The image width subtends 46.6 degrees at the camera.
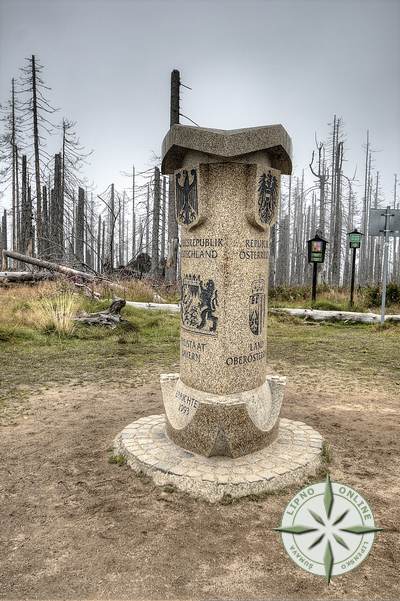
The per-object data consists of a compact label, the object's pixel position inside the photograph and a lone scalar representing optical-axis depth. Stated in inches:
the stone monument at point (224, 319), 140.3
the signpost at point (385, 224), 457.4
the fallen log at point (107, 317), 396.5
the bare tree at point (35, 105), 858.8
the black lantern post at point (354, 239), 580.4
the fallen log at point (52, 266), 632.4
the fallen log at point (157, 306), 486.0
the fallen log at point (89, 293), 515.7
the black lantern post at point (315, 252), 592.7
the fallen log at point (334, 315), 468.8
